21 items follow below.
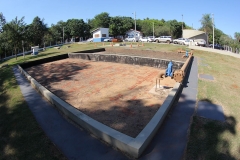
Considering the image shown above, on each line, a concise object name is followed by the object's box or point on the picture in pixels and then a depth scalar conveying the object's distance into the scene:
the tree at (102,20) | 64.81
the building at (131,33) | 58.11
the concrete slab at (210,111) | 5.21
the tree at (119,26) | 58.89
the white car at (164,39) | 36.73
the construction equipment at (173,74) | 7.52
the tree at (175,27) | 64.64
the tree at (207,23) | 62.00
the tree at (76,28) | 59.47
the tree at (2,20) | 25.25
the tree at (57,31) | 54.47
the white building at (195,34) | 53.09
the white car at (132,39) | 42.47
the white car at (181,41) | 33.78
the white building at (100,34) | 50.16
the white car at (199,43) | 32.67
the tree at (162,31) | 64.50
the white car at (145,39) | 39.58
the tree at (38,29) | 48.97
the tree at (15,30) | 21.91
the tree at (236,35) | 64.16
